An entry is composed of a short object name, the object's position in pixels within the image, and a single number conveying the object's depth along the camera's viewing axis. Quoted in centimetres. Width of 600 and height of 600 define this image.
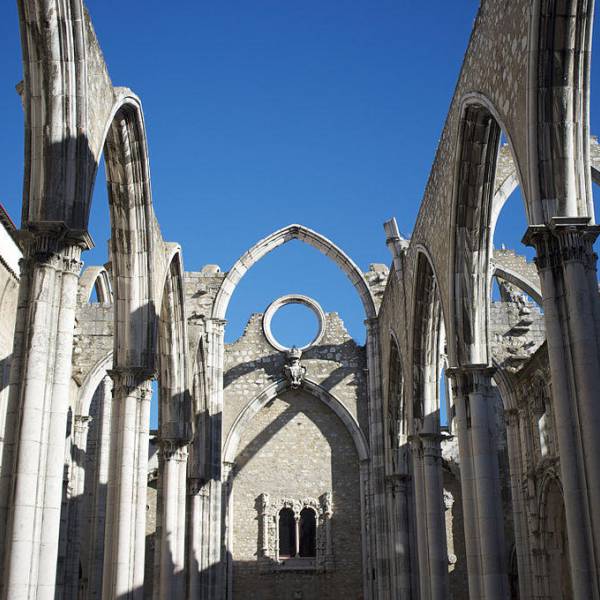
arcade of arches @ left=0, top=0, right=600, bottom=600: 759
